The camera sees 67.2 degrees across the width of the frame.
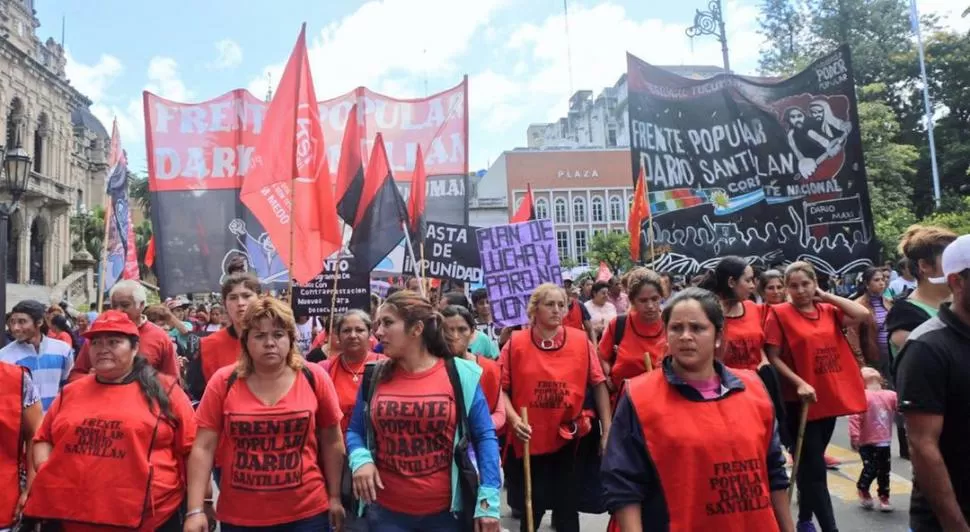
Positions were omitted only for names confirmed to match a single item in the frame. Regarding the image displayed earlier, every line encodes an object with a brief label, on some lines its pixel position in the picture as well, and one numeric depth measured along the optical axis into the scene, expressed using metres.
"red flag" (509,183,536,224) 14.30
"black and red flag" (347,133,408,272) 7.88
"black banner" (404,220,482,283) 8.20
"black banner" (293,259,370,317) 7.61
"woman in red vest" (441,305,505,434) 4.07
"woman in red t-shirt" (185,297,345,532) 3.14
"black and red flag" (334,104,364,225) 8.06
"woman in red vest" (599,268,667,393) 4.93
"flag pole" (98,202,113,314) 7.48
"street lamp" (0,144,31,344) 9.03
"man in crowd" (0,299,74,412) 5.54
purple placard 6.92
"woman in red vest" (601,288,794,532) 2.42
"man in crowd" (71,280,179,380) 4.56
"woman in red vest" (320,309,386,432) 4.38
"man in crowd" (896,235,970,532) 2.33
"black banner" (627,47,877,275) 9.32
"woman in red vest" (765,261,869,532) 4.59
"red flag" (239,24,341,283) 7.06
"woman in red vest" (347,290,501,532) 3.18
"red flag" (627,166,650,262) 11.21
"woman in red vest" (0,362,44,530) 3.41
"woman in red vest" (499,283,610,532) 4.51
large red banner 9.70
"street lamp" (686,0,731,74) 20.56
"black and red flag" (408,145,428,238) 9.38
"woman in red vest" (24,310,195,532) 3.20
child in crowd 5.61
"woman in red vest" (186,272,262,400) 4.51
